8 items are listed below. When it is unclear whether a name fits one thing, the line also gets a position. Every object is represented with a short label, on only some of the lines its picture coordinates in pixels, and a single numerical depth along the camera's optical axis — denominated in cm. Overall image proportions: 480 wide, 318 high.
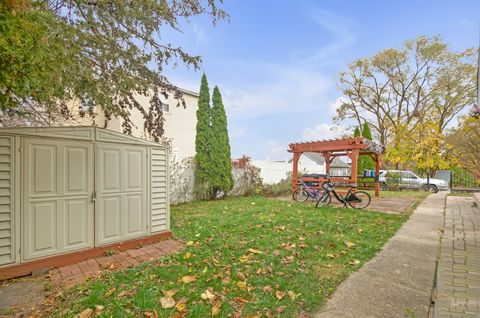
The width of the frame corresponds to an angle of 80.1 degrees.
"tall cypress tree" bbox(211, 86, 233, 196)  1110
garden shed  372
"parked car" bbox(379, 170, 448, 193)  1714
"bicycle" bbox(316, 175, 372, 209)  877
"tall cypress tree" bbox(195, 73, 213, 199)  1088
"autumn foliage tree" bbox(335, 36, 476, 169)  1812
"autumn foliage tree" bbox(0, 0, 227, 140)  276
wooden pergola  1007
